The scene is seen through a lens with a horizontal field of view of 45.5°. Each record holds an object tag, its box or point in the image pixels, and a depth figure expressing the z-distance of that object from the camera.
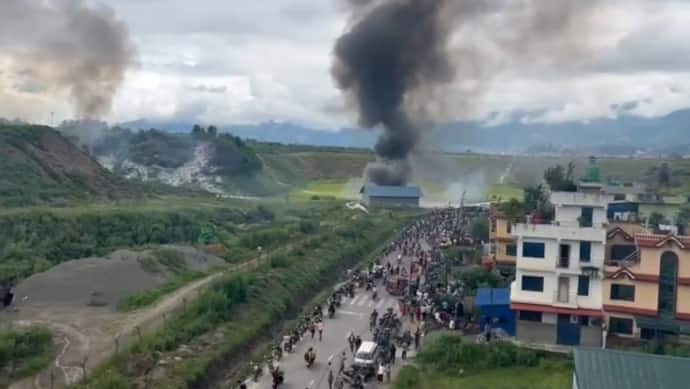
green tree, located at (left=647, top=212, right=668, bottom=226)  49.58
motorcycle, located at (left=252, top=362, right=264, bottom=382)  35.06
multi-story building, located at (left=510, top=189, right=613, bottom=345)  38.09
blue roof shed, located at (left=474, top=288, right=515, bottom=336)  39.41
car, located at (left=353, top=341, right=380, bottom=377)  35.00
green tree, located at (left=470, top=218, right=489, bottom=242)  67.75
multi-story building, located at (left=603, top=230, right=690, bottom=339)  35.16
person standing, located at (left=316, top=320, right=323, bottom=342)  41.19
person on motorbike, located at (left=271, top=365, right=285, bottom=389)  33.41
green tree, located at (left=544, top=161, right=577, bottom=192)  49.81
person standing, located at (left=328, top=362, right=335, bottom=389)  33.14
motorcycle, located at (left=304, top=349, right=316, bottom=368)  36.47
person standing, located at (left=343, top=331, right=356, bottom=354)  39.00
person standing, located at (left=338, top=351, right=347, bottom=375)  35.44
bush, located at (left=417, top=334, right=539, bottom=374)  35.00
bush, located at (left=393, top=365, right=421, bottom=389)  32.59
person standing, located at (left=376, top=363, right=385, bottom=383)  34.38
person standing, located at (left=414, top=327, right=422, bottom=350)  39.47
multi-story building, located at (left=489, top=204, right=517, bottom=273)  51.25
